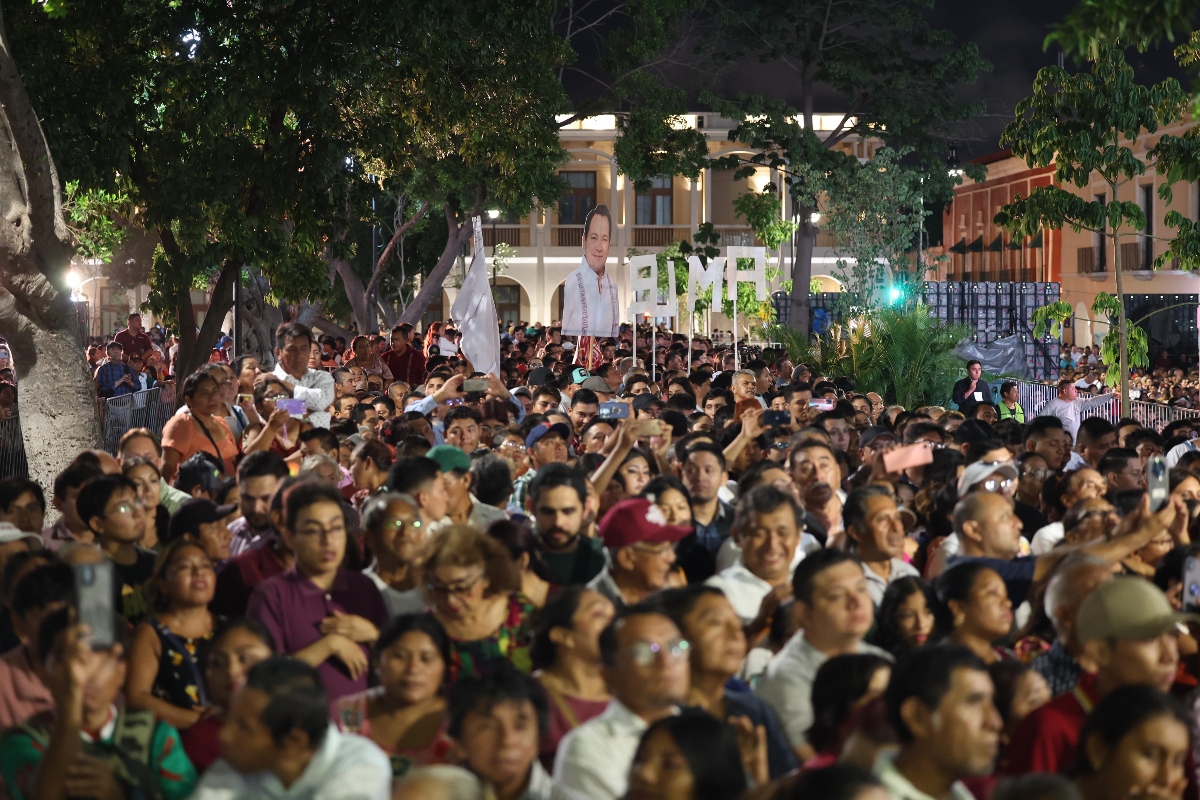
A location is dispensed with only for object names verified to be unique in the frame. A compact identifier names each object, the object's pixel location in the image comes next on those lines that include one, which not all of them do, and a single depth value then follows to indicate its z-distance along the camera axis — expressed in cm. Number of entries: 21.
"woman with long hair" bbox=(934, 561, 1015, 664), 842
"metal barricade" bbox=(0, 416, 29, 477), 2088
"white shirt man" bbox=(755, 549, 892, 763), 754
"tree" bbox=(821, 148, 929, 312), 5524
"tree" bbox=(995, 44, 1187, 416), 2419
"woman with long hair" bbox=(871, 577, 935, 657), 833
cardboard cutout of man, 2863
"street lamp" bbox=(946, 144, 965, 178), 6234
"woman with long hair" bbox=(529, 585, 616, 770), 734
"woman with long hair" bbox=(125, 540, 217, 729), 771
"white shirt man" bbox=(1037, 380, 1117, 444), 2463
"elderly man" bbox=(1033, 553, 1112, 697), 780
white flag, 2398
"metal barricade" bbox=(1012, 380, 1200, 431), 2686
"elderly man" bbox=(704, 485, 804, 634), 933
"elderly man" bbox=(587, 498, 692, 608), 930
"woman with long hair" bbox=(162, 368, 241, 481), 1472
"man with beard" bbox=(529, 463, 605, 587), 971
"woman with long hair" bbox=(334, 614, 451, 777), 706
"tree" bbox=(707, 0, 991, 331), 5826
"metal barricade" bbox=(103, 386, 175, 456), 2336
